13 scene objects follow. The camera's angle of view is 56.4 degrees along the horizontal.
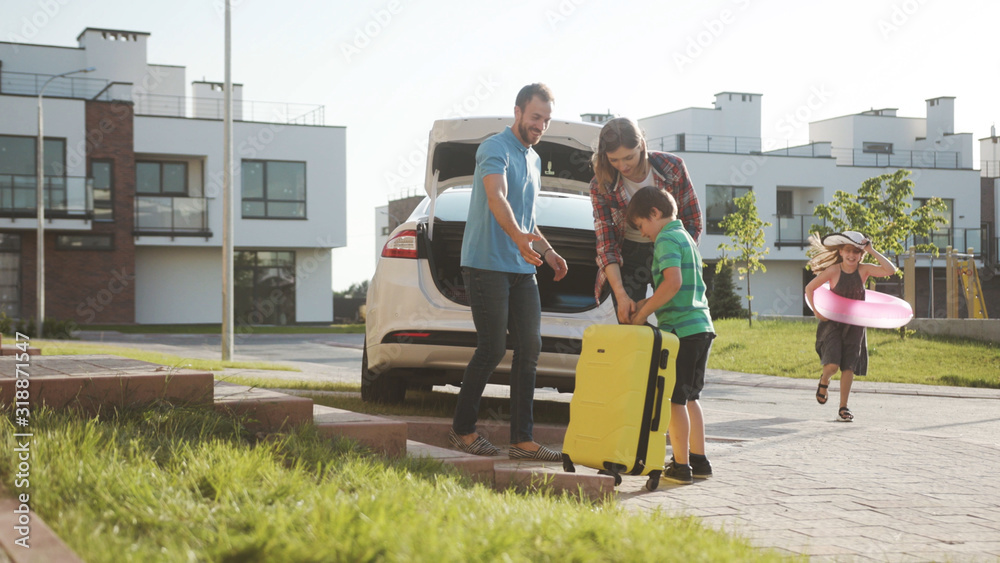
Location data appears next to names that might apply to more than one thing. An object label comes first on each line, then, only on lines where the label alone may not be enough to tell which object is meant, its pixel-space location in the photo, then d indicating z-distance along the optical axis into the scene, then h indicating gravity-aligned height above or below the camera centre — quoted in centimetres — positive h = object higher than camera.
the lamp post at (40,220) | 2723 +153
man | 491 -3
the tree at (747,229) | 2709 +127
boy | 464 -17
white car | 587 -10
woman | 502 +44
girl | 854 -22
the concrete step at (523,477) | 409 -91
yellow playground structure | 2181 -22
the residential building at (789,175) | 4138 +449
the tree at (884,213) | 2136 +142
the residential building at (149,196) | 3366 +290
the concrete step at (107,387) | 390 -50
